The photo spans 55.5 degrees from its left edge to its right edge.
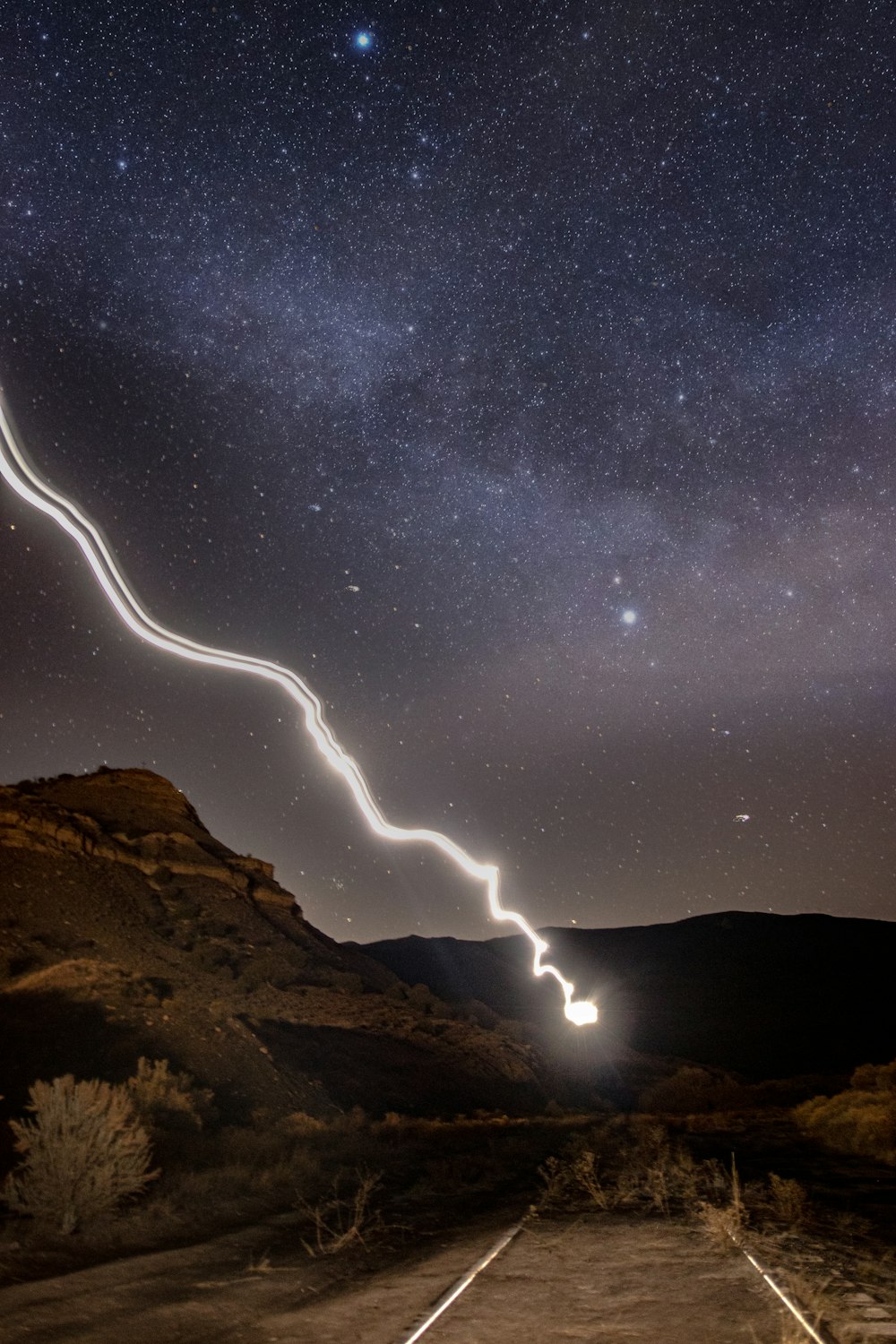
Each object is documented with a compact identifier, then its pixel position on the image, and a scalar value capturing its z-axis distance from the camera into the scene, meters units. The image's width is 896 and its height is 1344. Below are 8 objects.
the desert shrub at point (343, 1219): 8.59
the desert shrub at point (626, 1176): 10.62
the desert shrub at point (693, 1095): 30.83
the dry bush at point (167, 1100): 15.93
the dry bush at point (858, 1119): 15.81
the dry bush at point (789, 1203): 9.24
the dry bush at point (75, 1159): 9.22
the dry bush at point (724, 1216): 7.99
